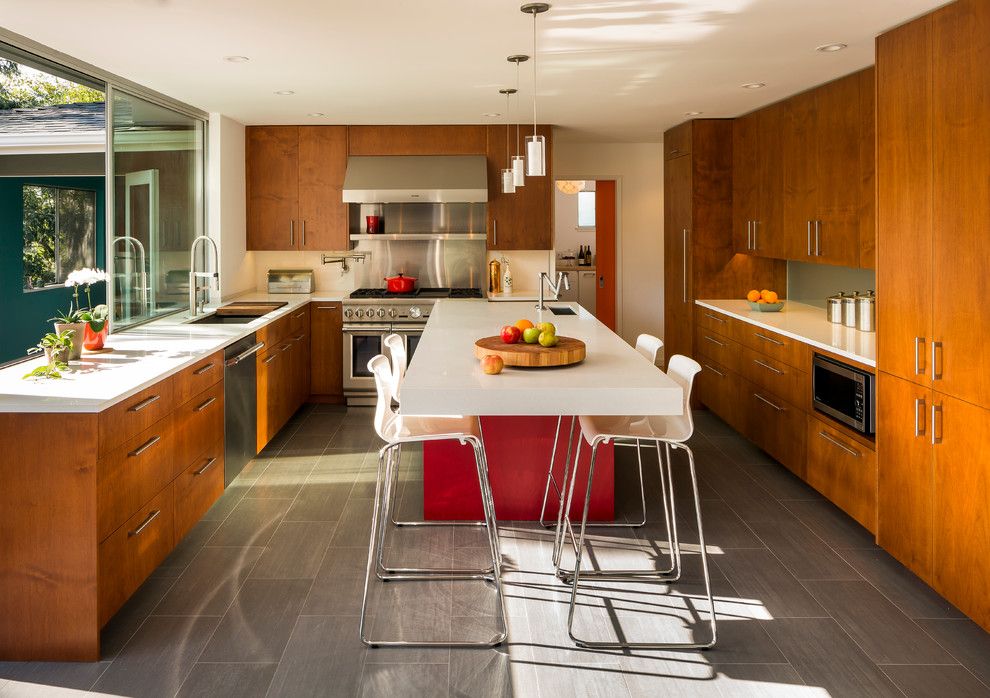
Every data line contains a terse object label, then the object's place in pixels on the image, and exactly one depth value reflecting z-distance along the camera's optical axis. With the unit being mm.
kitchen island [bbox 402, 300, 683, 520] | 3043
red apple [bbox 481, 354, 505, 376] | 3281
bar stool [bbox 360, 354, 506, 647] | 3205
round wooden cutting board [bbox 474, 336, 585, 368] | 3451
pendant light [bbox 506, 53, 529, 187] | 4668
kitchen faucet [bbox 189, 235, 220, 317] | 5711
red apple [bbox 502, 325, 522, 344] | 3719
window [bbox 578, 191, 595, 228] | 13531
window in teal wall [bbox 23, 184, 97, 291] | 4160
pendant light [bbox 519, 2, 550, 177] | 3943
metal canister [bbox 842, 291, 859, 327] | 5172
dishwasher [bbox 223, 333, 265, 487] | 4867
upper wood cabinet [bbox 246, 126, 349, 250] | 7523
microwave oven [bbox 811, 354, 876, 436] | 4176
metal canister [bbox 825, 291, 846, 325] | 5367
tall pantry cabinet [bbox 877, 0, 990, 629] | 3193
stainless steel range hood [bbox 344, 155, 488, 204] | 7316
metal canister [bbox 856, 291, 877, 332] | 4984
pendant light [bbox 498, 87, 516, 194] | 5573
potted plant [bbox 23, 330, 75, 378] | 3467
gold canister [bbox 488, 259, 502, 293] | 7793
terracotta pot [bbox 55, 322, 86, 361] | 3878
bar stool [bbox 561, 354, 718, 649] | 3146
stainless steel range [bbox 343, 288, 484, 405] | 7340
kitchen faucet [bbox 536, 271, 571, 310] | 5388
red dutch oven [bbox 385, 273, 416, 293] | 7633
